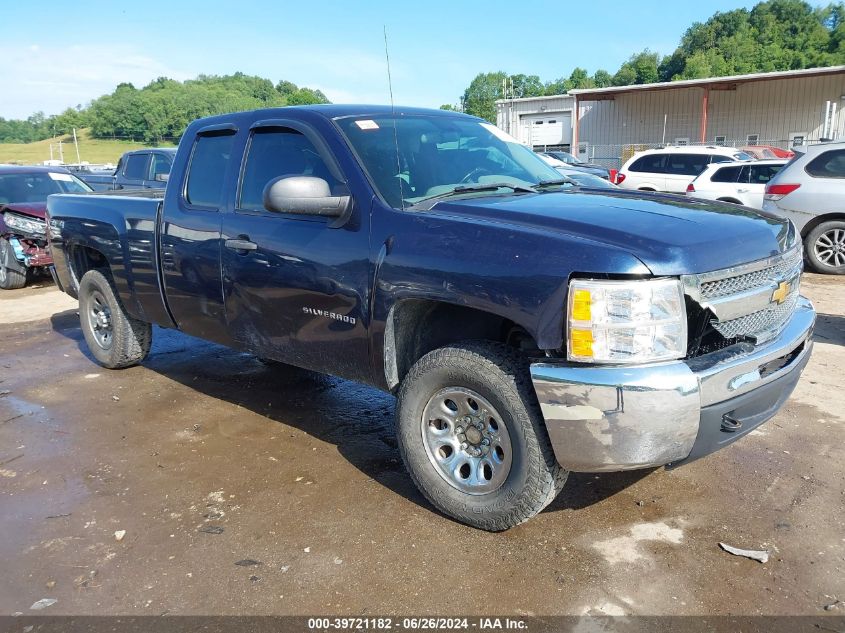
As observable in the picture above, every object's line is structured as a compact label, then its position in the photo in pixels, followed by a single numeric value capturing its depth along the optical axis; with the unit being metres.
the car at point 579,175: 9.32
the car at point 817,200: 9.16
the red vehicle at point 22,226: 9.98
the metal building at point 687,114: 35.81
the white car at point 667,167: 15.55
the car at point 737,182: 12.58
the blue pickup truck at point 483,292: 2.64
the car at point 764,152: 21.52
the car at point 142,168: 13.64
